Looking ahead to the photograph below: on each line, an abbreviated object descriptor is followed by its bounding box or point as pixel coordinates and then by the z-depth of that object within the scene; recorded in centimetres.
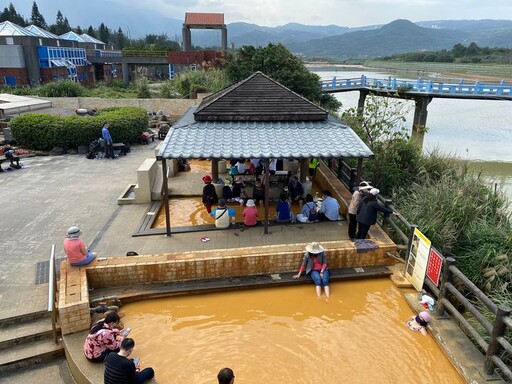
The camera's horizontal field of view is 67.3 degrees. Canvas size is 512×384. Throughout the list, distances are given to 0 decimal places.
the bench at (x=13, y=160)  1554
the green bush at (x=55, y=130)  1816
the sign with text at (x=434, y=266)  677
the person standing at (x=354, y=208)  885
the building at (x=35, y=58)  4225
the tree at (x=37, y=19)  9159
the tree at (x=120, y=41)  11261
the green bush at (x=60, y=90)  2820
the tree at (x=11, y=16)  7594
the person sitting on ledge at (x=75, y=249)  710
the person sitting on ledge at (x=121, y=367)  494
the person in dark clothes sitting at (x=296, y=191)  1150
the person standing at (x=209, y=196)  1080
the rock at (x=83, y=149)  1858
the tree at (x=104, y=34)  10462
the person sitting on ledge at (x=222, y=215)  975
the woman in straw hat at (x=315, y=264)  762
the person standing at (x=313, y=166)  1362
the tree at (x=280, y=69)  2400
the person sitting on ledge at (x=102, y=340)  564
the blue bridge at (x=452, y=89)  3174
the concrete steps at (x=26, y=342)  614
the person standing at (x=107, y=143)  1691
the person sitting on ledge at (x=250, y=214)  973
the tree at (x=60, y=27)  8781
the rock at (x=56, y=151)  1830
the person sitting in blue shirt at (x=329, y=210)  1022
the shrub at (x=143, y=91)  2866
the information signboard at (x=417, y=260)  715
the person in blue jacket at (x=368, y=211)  843
